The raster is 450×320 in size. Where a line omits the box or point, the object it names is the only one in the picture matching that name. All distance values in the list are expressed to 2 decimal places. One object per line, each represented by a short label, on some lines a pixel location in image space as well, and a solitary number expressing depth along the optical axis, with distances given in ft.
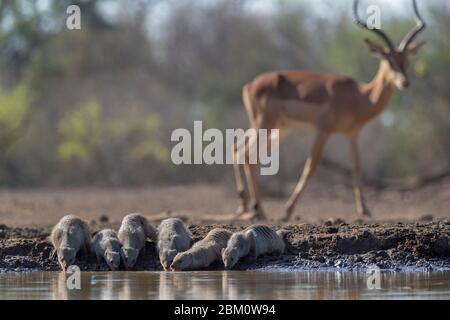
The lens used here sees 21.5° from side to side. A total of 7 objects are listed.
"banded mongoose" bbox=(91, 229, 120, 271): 40.11
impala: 59.26
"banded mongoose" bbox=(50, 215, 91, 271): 40.24
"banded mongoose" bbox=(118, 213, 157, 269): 40.32
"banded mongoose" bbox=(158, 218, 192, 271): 40.32
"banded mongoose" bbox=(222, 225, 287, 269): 39.93
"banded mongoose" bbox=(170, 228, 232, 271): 39.60
